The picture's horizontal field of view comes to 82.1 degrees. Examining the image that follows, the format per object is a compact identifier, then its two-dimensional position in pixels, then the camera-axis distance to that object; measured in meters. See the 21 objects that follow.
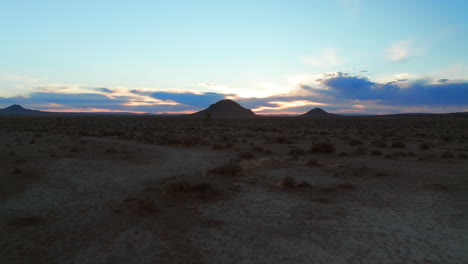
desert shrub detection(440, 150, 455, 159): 15.26
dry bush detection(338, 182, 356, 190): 9.41
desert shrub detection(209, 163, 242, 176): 11.33
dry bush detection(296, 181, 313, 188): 9.62
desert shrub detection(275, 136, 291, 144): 23.62
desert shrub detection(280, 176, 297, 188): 9.56
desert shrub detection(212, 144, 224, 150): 19.48
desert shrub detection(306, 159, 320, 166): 13.50
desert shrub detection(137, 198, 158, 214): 7.15
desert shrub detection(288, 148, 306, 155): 17.11
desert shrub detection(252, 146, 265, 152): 18.18
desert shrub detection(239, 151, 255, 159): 15.66
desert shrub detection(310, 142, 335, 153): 17.61
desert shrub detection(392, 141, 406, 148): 20.39
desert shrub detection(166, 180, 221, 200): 8.64
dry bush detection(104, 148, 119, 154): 17.16
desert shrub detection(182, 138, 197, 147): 21.38
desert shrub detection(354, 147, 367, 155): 17.12
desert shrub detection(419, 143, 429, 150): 19.35
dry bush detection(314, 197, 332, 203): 8.06
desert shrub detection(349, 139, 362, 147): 22.05
